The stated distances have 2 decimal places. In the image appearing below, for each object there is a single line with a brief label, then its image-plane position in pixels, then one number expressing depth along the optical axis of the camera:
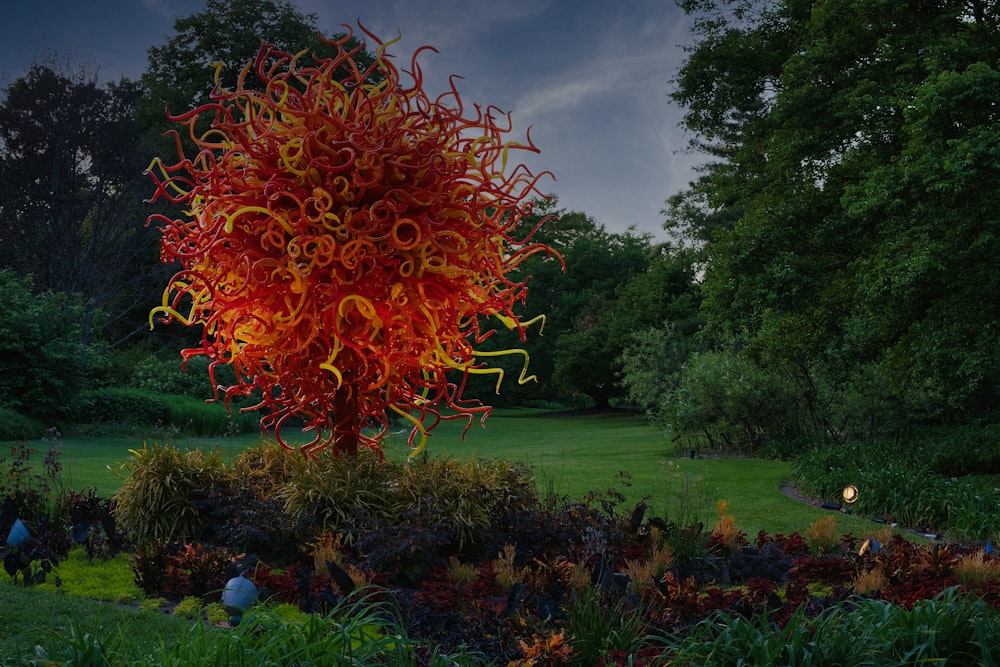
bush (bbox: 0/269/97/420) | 15.48
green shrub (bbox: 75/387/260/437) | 16.69
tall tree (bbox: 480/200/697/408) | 30.44
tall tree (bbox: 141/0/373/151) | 29.45
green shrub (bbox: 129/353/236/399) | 19.59
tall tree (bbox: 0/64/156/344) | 22.88
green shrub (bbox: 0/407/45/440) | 14.05
